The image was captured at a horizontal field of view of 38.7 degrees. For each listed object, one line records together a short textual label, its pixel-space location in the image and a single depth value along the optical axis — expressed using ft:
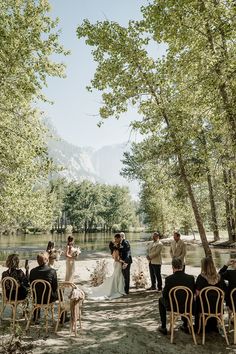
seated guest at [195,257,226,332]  26.54
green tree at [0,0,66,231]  40.37
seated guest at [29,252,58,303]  28.48
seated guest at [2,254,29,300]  28.84
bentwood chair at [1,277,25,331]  27.98
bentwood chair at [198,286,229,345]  25.71
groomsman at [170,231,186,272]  43.29
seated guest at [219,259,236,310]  27.04
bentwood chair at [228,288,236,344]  25.90
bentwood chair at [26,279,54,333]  27.99
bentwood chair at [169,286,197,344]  25.93
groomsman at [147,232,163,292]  43.93
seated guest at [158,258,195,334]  26.66
